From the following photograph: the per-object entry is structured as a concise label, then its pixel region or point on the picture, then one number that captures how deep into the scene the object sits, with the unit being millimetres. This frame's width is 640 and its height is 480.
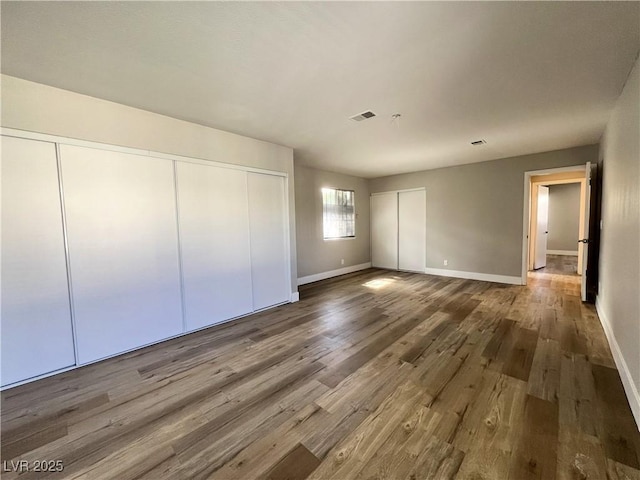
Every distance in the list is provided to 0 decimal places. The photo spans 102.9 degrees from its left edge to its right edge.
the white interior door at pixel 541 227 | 6281
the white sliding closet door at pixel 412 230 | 6352
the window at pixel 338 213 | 6203
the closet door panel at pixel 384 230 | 6879
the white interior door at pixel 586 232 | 3814
